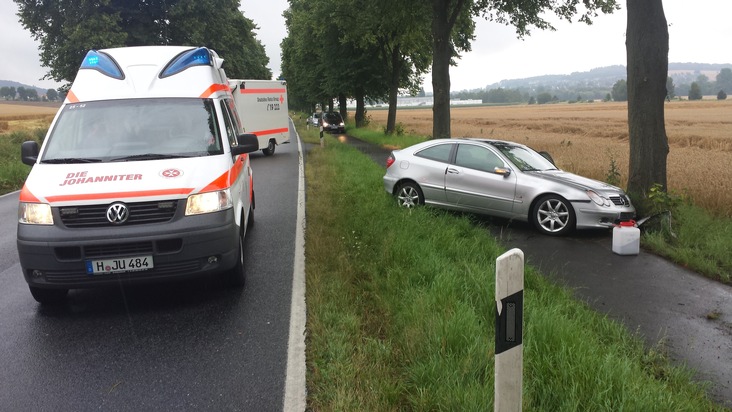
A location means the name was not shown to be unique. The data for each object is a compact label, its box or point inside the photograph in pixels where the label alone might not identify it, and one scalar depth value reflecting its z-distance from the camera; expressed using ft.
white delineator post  7.40
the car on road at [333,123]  127.65
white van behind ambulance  67.21
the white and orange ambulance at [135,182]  14.71
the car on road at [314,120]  159.27
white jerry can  22.27
